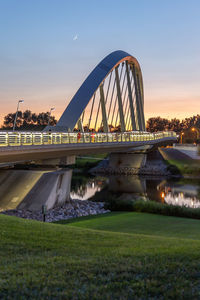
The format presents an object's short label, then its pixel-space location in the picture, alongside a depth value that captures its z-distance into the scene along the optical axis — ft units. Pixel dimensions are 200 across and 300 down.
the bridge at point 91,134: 75.10
